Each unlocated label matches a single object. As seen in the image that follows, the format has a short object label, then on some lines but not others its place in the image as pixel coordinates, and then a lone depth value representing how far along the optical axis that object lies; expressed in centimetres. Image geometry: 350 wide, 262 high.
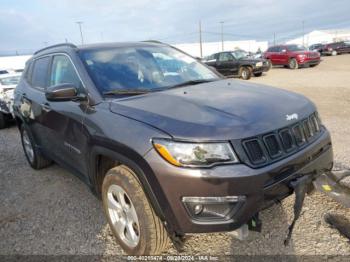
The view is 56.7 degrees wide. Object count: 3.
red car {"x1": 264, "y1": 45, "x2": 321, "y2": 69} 2169
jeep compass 220
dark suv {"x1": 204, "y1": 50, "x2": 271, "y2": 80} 1853
